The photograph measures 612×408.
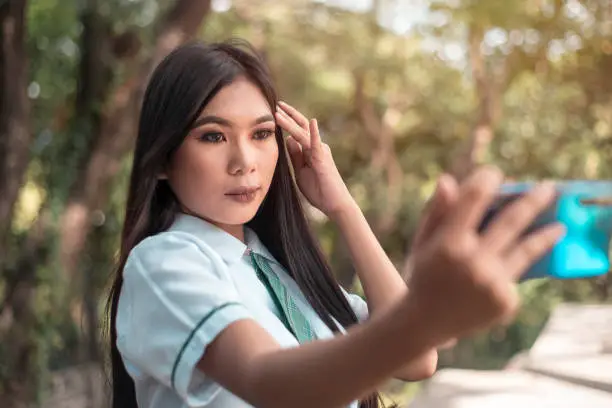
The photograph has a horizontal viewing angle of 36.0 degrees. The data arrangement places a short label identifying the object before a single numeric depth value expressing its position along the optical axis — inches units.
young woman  29.9
